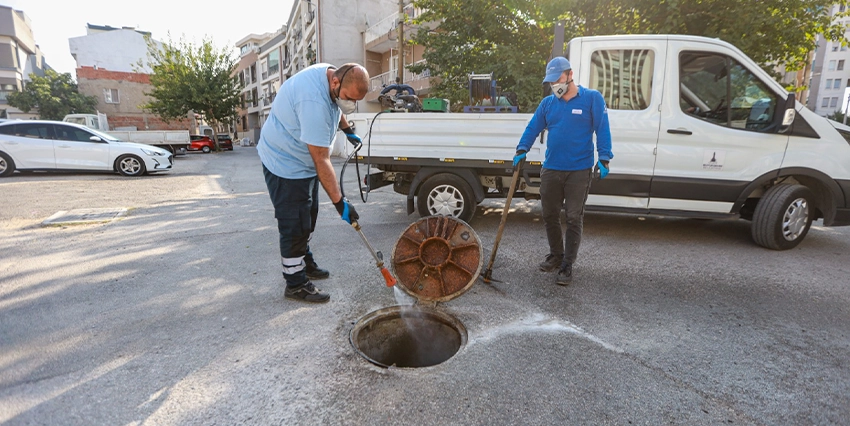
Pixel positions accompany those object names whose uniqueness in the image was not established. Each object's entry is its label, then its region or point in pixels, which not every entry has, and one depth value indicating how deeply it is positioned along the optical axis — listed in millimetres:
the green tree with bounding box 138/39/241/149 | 29359
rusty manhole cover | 3289
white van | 4660
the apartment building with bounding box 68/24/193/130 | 38781
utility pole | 17031
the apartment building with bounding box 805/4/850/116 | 55406
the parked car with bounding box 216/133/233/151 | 30769
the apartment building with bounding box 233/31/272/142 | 52844
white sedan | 10656
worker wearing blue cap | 3592
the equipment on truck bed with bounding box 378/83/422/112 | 5588
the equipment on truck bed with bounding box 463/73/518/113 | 5863
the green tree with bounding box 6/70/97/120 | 38250
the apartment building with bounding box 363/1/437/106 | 23453
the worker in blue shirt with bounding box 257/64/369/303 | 2869
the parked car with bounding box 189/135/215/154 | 27406
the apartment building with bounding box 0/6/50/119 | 45406
